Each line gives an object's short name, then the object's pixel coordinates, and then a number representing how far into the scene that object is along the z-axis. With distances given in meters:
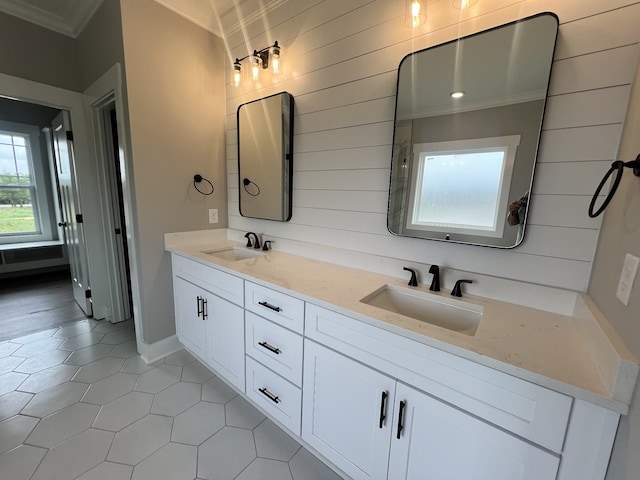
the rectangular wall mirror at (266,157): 1.92
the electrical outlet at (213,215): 2.41
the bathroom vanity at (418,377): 0.70
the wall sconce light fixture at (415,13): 1.24
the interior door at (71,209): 2.47
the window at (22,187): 4.09
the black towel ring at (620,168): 0.72
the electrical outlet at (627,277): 0.69
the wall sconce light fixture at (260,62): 1.86
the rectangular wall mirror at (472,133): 1.08
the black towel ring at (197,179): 2.24
